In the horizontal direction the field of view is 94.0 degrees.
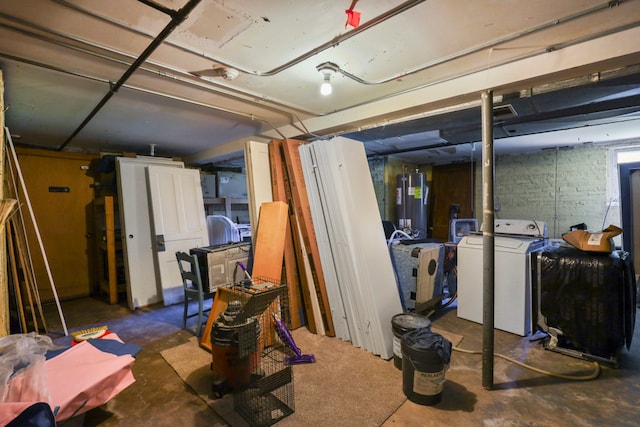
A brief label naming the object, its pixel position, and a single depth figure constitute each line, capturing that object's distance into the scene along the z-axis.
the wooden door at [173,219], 4.07
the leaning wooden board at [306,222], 3.06
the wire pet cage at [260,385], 1.90
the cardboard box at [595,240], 2.47
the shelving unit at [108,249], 4.04
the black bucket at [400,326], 2.31
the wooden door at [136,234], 4.01
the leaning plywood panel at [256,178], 3.34
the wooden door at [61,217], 4.10
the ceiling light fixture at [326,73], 2.14
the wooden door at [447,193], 6.80
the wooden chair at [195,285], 2.99
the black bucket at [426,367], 1.95
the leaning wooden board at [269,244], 2.97
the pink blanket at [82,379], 1.57
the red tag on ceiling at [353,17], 1.51
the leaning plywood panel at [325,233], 2.94
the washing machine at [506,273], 2.94
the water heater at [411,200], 5.65
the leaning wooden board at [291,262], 3.19
